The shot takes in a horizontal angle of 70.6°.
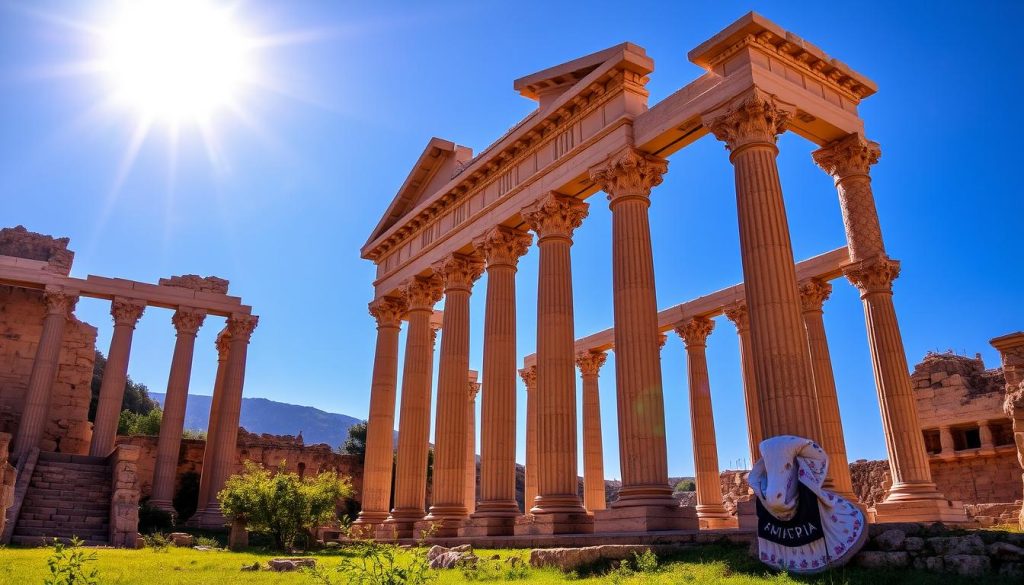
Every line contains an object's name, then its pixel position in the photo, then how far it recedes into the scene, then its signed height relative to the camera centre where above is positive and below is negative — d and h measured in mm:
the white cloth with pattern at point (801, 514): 11477 -97
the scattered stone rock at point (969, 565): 10008 -785
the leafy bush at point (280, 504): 24562 +337
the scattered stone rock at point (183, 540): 27312 -885
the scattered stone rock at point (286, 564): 16578 -1114
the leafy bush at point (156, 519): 34312 -142
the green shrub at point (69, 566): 8234 -571
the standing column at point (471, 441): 34906 +3643
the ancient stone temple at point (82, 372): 33594 +8060
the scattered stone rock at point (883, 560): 10898 -769
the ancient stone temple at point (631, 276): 18031 +7015
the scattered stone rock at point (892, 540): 11320 -494
